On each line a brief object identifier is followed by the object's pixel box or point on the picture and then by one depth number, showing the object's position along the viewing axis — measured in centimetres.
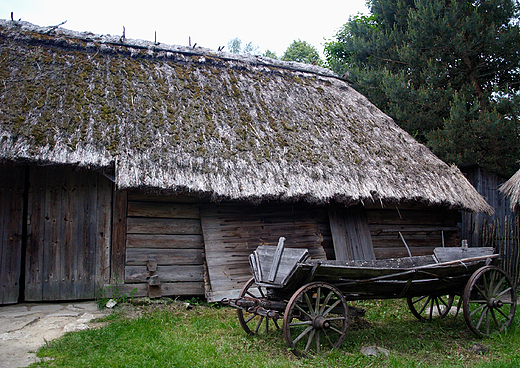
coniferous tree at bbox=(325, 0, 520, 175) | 1028
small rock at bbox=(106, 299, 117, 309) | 552
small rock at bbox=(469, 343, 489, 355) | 410
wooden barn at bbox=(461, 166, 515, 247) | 938
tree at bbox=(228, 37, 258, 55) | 3938
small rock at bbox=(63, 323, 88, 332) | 461
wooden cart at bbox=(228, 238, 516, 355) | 382
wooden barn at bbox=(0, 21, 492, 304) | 567
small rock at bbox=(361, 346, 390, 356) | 392
